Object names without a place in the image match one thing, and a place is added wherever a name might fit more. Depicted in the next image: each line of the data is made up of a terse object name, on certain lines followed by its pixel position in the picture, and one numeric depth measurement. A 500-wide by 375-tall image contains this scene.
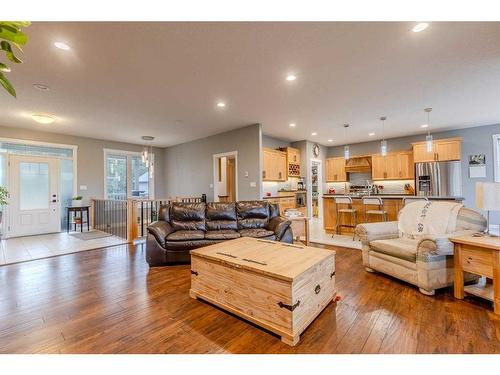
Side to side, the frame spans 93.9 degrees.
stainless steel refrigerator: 6.20
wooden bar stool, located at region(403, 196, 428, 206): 4.68
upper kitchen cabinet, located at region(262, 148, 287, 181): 6.50
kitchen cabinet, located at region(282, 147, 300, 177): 7.32
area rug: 5.44
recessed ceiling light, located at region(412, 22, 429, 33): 2.26
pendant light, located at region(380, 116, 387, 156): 5.17
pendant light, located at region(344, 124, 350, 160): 5.56
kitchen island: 4.93
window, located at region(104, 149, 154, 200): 7.41
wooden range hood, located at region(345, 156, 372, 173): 8.06
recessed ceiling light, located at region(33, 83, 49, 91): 3.48
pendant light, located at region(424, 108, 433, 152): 4.51
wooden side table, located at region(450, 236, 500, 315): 2.07
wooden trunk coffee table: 1.75
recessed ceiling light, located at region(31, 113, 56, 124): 4.63
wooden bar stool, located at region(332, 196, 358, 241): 5.27
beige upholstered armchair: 2.42
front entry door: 5.65
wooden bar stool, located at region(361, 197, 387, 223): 4.92
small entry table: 6.28
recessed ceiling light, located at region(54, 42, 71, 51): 2.50
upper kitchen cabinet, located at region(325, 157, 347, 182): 8.59
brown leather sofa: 3.50
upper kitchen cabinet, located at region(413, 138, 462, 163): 6.18
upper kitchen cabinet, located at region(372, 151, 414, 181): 7.20
